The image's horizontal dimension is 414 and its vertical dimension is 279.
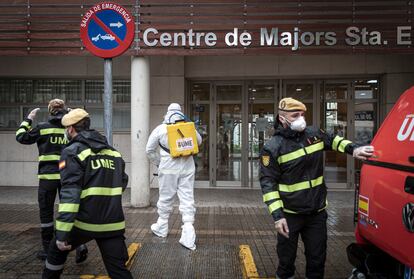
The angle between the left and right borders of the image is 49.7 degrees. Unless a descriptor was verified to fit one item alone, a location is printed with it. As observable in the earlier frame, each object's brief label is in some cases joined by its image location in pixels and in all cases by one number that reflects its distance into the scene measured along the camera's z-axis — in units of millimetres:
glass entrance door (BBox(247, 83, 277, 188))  11656
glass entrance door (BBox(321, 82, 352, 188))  11469
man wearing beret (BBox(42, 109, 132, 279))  3531
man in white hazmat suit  6039
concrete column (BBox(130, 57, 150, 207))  8883
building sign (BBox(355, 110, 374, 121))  11445
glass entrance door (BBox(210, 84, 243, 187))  11750
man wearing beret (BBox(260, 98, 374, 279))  3885
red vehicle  2895
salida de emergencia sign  5469
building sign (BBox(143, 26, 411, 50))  8547
